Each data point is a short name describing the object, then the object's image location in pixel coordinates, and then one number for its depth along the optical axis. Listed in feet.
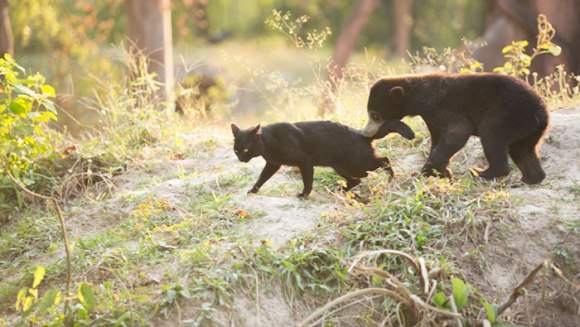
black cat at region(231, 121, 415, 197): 35.19
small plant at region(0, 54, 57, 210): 36.65
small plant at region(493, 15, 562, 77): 44.32
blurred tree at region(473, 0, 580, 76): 80.79
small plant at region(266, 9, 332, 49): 45.80
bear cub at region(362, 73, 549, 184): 32.83
